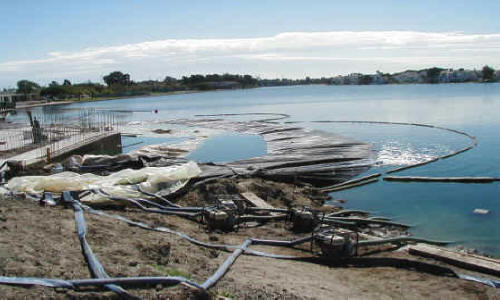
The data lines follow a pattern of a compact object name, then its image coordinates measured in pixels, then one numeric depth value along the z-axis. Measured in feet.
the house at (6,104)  232.53
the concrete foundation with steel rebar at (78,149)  60.03
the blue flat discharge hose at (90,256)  16.72
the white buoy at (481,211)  46.64
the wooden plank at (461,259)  25.36
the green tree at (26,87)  524.57
